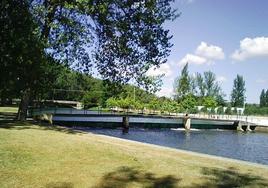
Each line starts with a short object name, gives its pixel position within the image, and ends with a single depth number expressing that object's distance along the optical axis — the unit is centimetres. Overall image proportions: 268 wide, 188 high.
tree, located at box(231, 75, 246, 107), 6719
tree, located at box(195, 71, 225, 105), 6417
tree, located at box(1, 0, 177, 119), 1352
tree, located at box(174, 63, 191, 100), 5720
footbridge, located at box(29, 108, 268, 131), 3010
